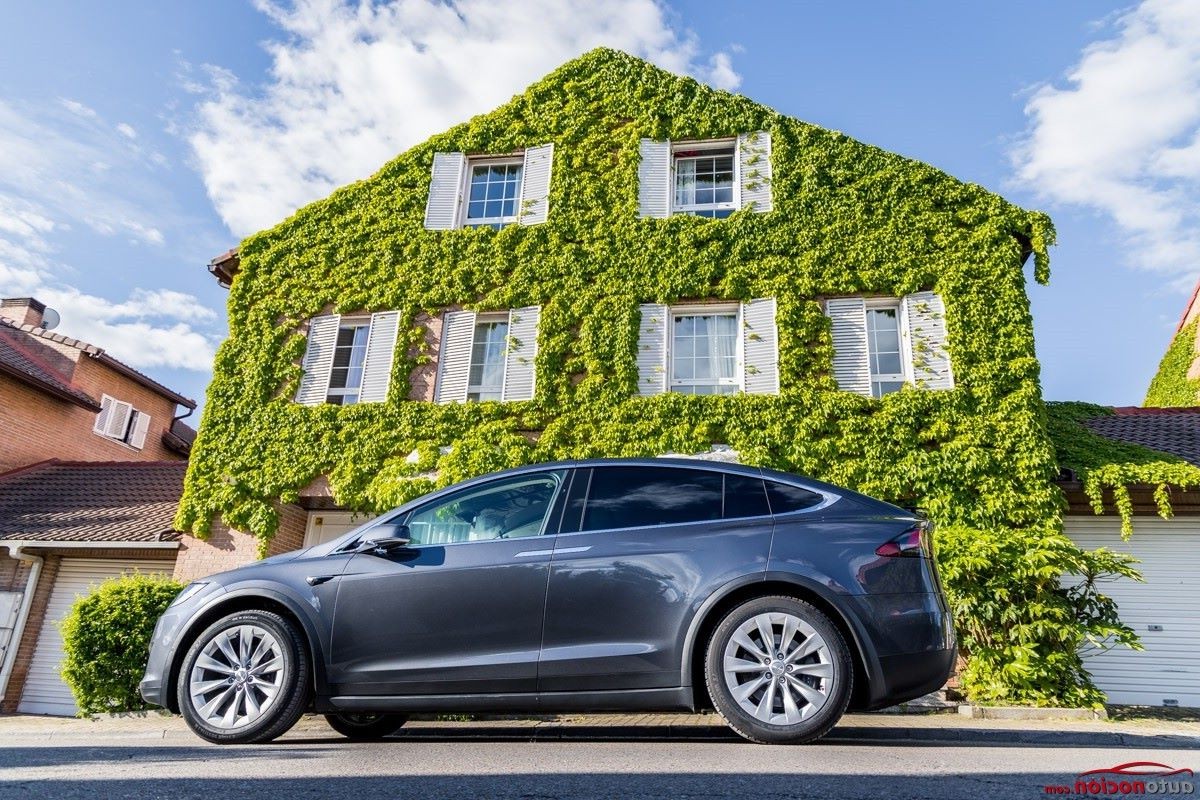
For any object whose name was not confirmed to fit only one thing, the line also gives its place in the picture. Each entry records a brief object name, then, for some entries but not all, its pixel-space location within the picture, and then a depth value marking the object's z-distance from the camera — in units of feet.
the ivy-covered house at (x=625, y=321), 38.50
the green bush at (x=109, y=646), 32.09
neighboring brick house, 45.27
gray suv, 14.32
